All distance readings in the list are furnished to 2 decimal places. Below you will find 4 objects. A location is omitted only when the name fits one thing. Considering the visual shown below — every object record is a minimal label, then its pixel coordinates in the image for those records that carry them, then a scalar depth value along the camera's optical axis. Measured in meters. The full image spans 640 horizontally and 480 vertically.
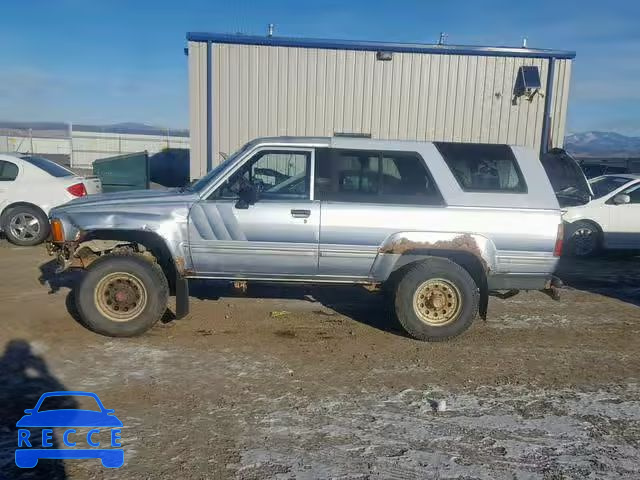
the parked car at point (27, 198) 10.16
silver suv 5.56
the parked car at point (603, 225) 10.59
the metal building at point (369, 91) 13.13
